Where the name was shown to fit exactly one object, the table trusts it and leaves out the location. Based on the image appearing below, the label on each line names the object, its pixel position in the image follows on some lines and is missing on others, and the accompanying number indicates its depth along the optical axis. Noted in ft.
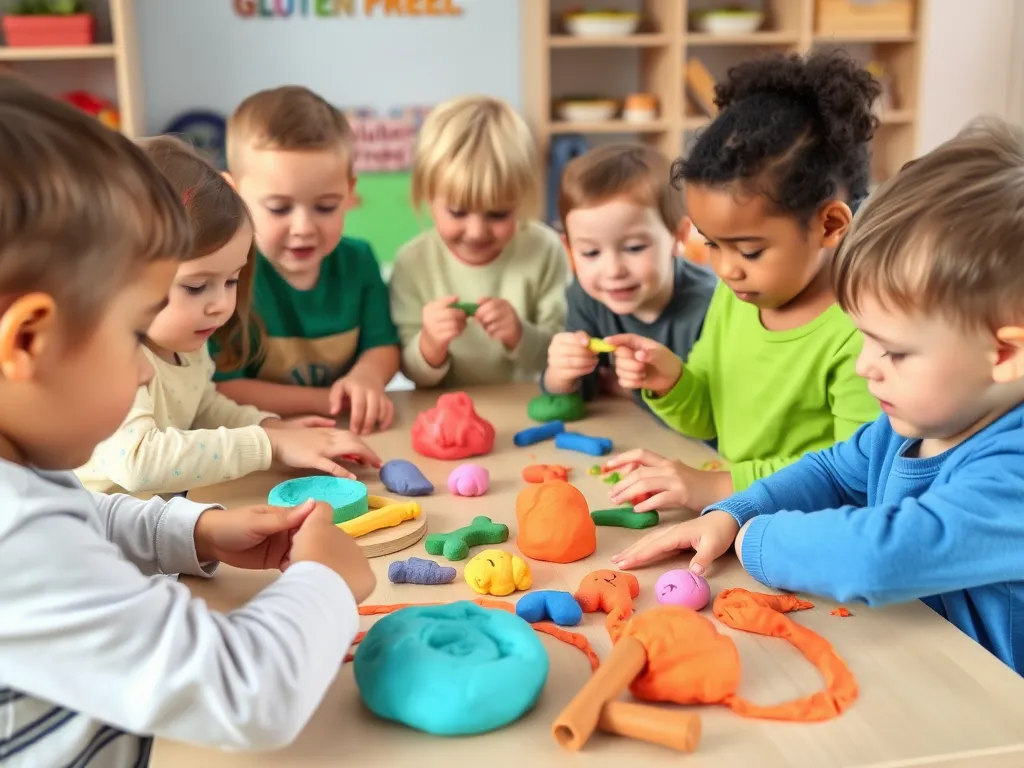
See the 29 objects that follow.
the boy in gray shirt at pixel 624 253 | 4.84
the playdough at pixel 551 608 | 2.71
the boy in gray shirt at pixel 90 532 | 1.91
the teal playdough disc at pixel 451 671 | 2.17
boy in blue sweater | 2.60
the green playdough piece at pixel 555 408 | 4.73
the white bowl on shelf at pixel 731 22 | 10.64
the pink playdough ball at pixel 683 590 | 2.78
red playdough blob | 4.16
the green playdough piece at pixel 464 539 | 3.16
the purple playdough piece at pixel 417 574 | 2.98
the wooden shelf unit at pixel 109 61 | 9.20
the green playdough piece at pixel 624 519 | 3.42
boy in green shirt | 4.98
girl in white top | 3.77
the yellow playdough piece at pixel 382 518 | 3.27
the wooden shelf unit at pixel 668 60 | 10.43
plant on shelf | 9.27
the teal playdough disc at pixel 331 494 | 3.39
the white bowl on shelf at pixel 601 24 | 10.36
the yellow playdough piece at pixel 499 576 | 2.90
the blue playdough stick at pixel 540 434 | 4.41
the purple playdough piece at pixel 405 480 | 3.75
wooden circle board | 3.21
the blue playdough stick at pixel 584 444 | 4.24
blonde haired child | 5.62
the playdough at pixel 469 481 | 3.74
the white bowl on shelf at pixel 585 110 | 10.70
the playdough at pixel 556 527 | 3.10
